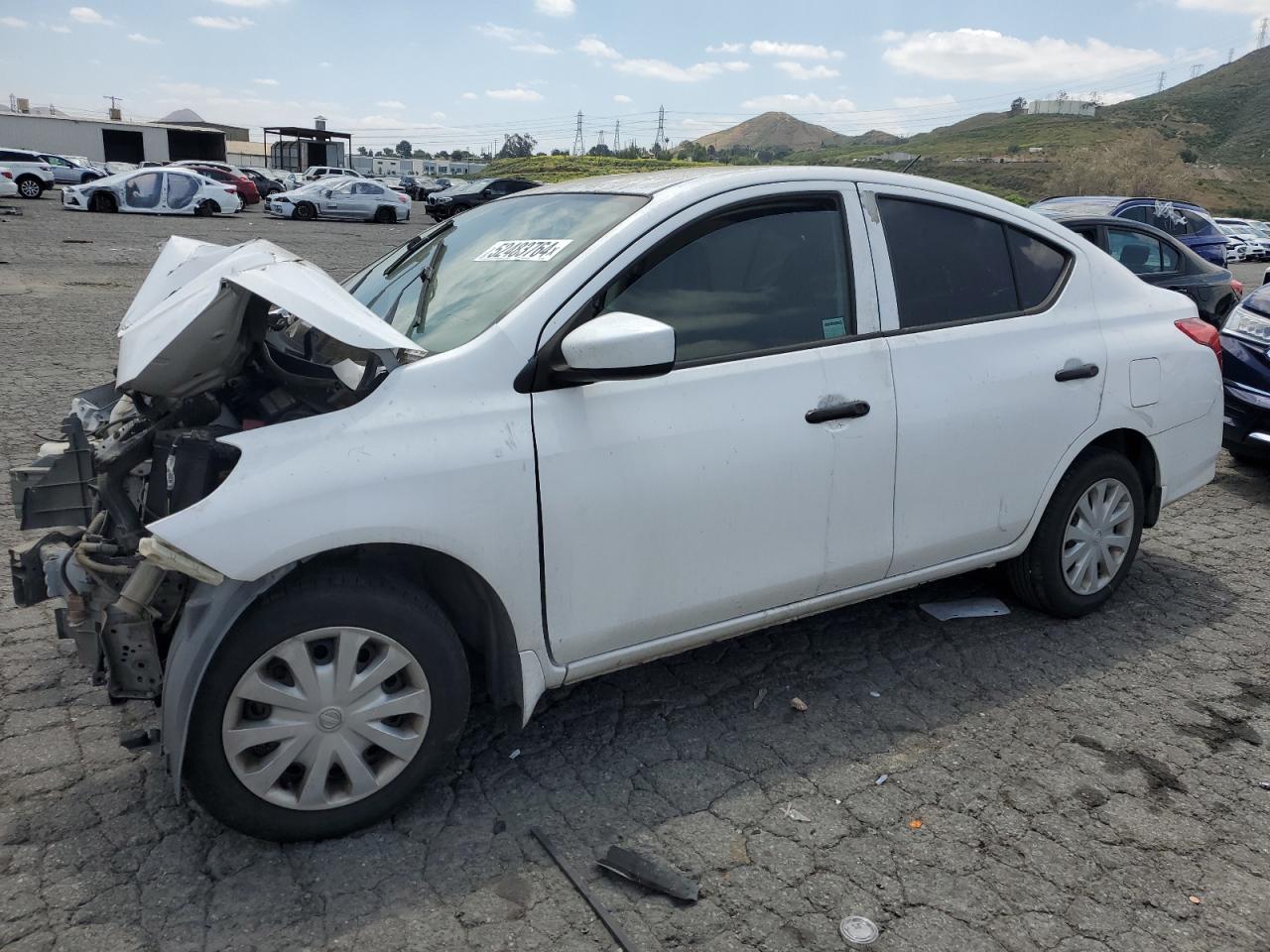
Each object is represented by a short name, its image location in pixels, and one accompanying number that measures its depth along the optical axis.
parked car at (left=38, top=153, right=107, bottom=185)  37.31
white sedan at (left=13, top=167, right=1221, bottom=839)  2.56
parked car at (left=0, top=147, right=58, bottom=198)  33.50
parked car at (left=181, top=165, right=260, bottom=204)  35.78
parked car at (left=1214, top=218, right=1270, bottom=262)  31.12
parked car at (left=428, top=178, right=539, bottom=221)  34.47
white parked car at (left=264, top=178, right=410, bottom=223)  31.69
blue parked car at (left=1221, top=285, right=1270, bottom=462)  6.24
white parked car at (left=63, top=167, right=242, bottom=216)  27.81
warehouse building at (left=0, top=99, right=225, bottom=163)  58.41
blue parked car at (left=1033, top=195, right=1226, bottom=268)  14.58
